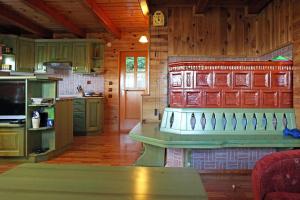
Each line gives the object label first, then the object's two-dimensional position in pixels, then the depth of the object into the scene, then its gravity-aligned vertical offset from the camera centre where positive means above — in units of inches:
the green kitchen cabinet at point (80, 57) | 293.5 +45.1
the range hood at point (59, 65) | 297.1 +38.2
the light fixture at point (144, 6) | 193.3 +65.8
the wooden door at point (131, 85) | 308.7 +18.1
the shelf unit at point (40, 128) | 175.8 -11.8
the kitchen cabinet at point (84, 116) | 280.1 -13.2
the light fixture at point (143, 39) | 265.3 +56.9
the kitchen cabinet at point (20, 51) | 282.7 +50.0
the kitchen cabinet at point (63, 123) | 192.1 -14.6
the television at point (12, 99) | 177.2 +1.6
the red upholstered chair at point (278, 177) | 69.8 -17.5
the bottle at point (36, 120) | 176.1 -10.9
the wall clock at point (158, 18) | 209.6 +60.0
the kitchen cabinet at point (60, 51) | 297.6 +51.6
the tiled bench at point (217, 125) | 133.6 -10.2
